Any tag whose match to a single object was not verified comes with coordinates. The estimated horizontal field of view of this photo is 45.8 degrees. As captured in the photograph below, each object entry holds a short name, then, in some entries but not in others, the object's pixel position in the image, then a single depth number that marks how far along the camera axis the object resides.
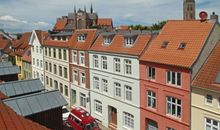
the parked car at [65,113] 33.59
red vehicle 29.52
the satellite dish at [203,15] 24.28
